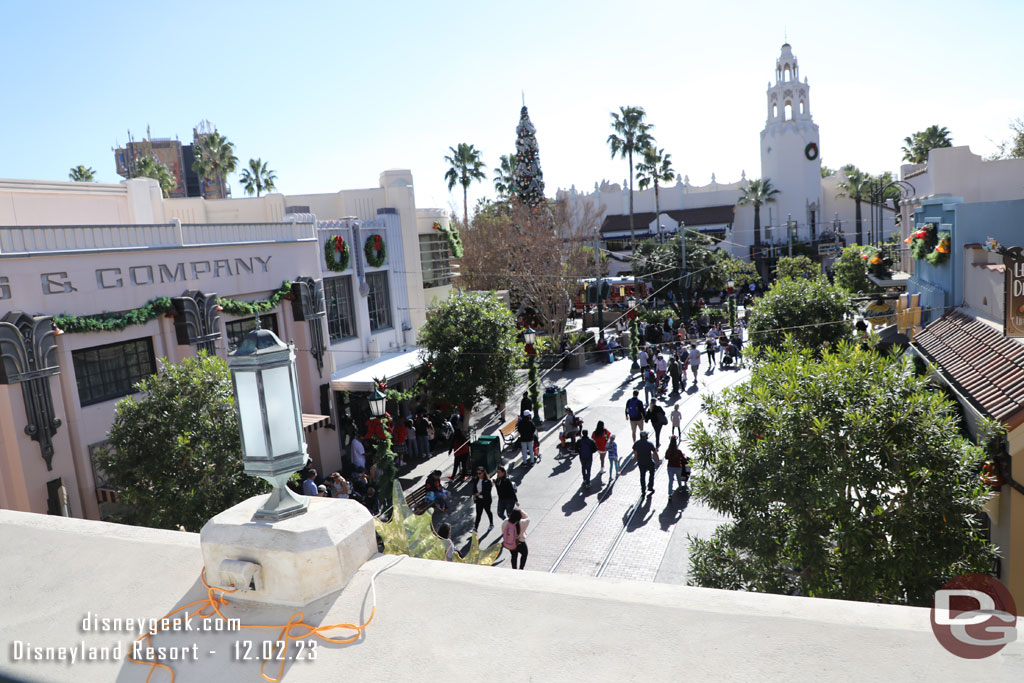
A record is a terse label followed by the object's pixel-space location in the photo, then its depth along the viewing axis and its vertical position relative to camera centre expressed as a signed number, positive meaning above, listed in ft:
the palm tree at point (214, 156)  154.40 +24.07
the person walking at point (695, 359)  77.71 -13.62
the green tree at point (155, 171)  135.85 +19.82
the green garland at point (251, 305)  51.13 -2.84
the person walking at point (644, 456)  46.98 -14.35
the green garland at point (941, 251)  46.32 -2.36
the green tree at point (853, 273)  94.63 -6.83
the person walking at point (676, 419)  54.44 -13.97
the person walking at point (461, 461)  54.75 -16.09
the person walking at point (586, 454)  49.93 -14.75
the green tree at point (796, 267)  126.62 -7.51
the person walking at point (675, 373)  73.31 -14.10
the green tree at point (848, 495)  19.79 -7.79
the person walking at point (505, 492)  42.32 -14.42
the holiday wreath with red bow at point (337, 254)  64.13 +0.54
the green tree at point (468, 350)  60.08 -8.46
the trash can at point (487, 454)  54.54 -15.54
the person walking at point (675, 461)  46.34 -14.62
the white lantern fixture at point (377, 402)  49.96 -10.10
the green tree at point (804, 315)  53.42 -6.79
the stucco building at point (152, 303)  38.78 -2.41
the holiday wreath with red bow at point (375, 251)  69.51 +0.58
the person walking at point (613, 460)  50.77 -15.81
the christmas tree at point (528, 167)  131.75 +14.35
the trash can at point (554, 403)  69.62 -15.52
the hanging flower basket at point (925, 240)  49.85 -1.71
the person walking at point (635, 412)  56.39 -13.68
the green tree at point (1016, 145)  100.81 +9.05
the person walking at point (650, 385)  70.38 -14.74
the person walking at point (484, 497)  43.86 -15.11
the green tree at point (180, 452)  31.17 -8.03
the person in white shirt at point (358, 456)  53.90 -14.76
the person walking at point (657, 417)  54.49 -13.69
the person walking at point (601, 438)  52.16 -14.34
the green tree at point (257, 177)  165.07 +20.29
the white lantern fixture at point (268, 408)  11.40 -2.31
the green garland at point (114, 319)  40.65 -2.52
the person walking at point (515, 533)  36.06 -14.32
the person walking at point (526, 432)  56.29 -14.58
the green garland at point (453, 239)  83.26 +1.43
